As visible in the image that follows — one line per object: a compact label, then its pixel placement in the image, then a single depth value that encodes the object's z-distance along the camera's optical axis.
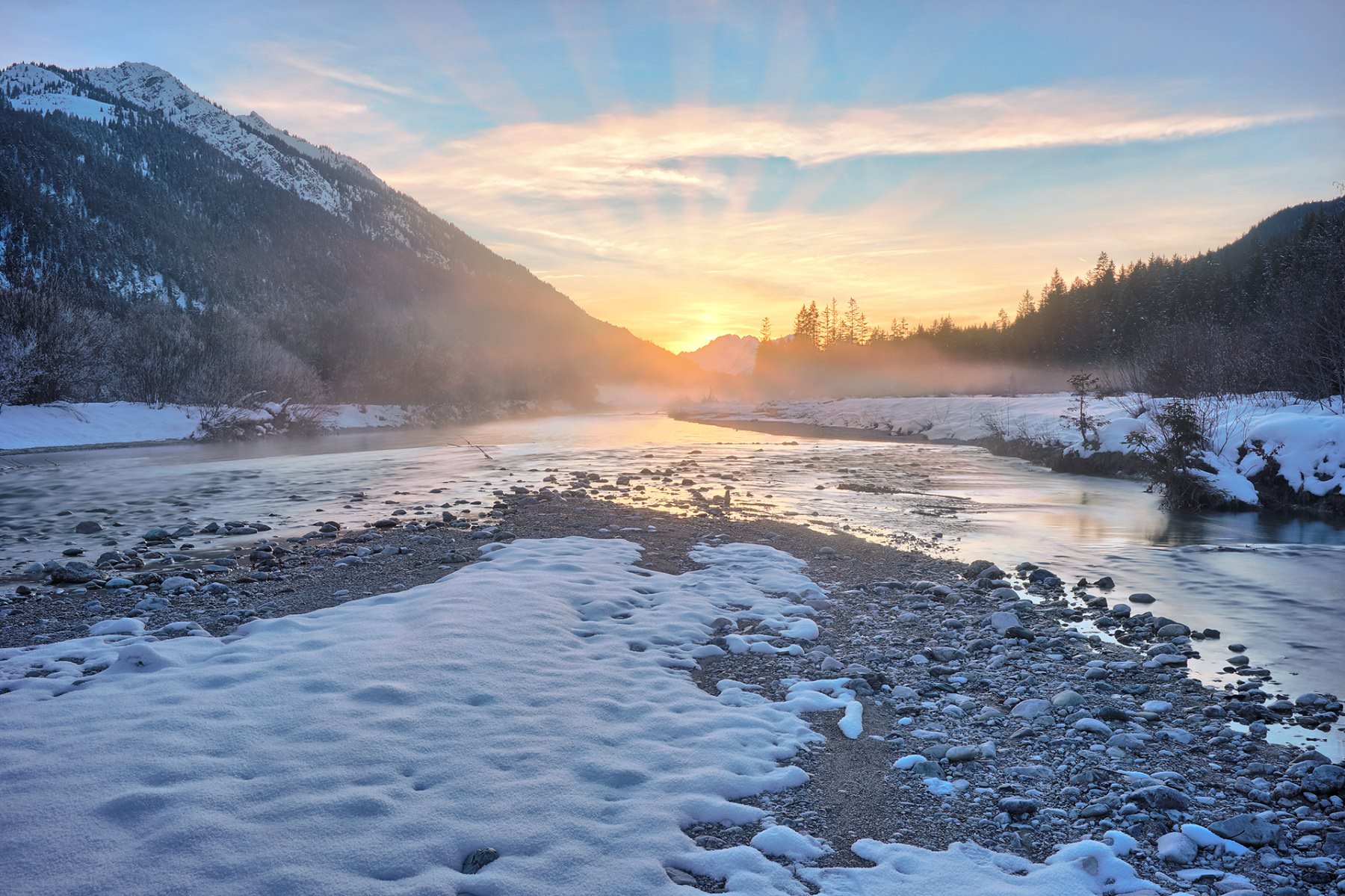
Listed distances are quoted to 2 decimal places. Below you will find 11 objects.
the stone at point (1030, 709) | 5.41
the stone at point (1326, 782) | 4.31
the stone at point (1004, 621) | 7.28
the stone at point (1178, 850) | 3.69
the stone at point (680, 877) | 3.45
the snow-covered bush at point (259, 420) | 41.84
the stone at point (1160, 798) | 4.15
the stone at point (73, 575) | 8.87
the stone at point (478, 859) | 3.38
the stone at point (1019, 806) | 4.16
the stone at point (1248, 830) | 3.83
